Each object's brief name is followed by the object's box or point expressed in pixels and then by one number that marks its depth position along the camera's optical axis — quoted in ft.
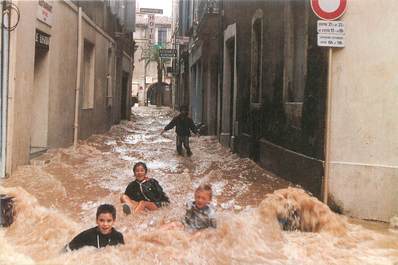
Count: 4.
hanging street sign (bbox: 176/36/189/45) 82.84
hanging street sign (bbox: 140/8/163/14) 117.80
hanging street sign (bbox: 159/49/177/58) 100.50
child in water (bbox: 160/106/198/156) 45.60
